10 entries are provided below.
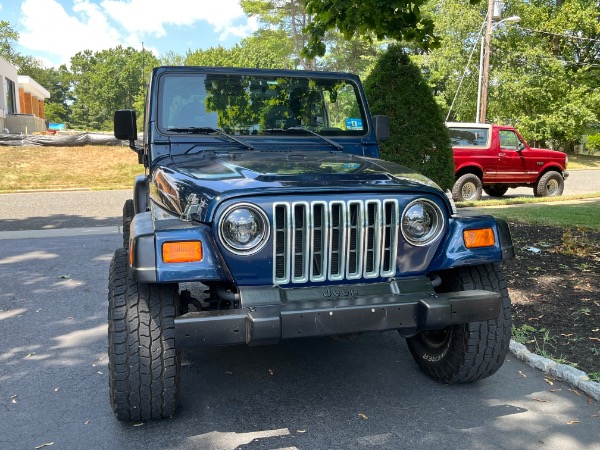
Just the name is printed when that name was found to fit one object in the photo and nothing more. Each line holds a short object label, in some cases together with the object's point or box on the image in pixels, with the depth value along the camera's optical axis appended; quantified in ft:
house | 112.98
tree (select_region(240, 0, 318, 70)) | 131.13
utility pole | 77.06
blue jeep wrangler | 9.00
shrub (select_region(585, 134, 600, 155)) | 112.78
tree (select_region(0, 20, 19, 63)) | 228.33
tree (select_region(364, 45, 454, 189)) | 34.76
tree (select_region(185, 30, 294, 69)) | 139.21
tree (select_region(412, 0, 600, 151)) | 100.07
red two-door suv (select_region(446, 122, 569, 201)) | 45.80
